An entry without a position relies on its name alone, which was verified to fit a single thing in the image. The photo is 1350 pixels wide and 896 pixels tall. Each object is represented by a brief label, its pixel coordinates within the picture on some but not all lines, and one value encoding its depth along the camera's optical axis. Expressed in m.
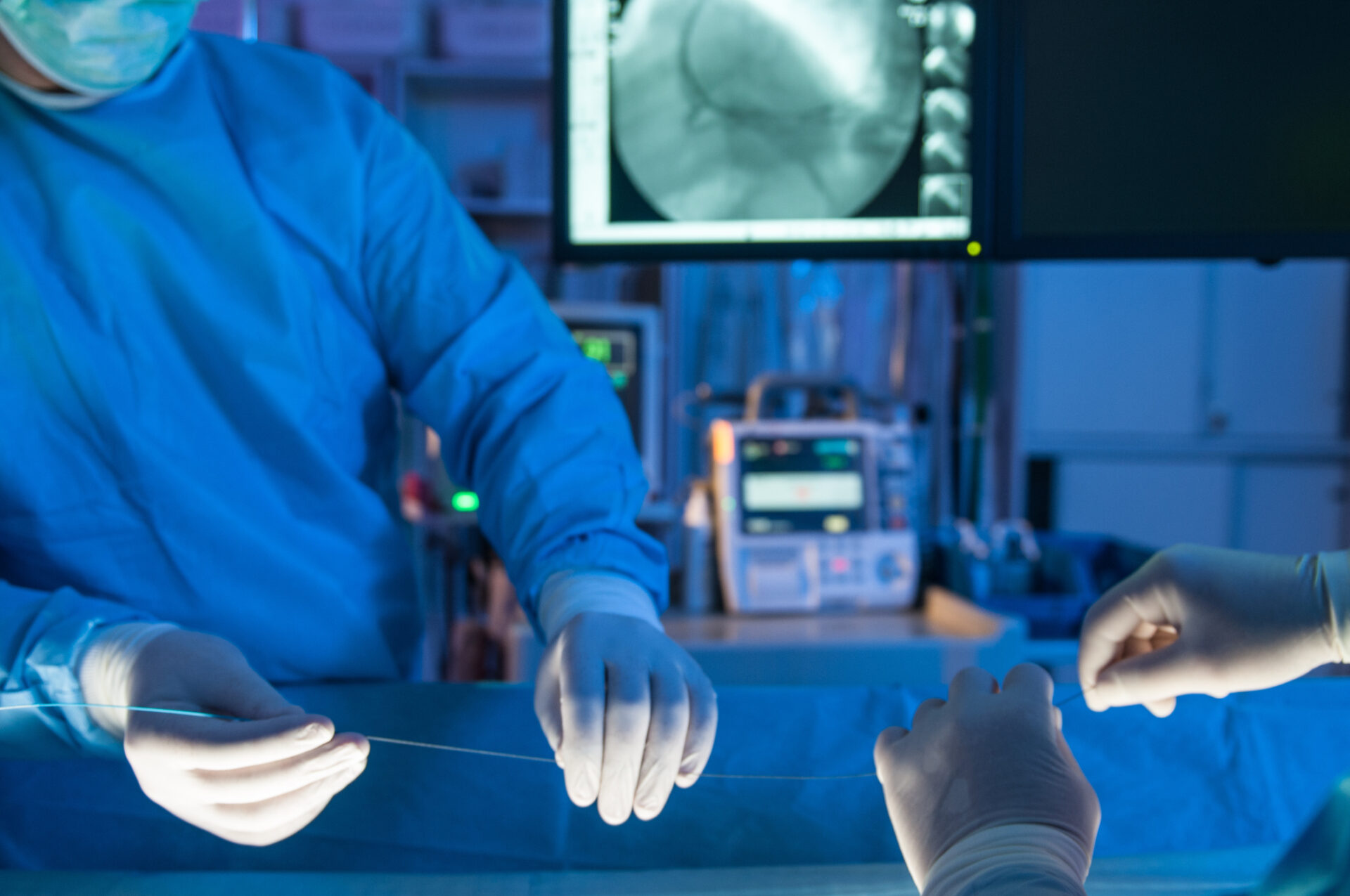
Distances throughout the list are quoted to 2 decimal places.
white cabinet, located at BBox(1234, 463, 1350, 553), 3.15
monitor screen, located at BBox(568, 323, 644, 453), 2.37
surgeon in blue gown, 0.81
